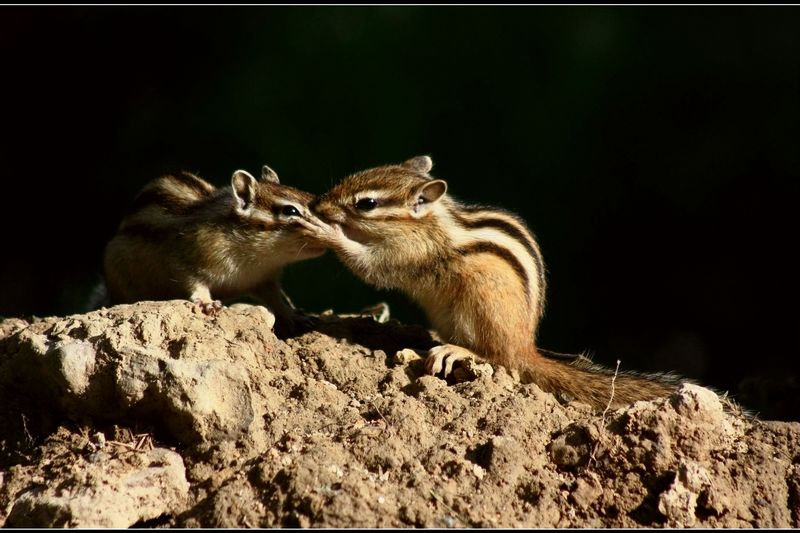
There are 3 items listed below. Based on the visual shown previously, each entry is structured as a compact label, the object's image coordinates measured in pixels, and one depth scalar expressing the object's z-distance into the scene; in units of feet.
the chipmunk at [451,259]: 35.50
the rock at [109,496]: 24.54
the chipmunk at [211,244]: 38.60
